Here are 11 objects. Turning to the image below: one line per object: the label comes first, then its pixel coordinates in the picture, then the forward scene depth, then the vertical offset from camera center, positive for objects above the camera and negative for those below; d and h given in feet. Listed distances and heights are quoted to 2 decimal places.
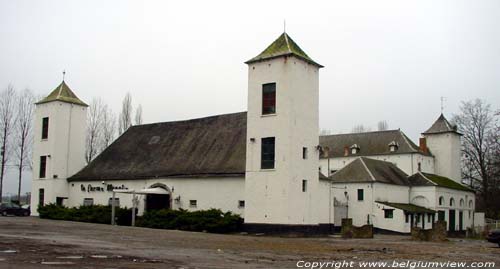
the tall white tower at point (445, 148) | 212.02 +18.62
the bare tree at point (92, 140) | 226.79 +19.83
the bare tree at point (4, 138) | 200.64 +17.54
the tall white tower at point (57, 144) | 162.50 +13.16
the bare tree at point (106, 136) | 227.81 +21.56
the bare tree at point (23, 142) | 204.85 +16.72
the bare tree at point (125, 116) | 226.17 +29.45
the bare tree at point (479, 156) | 193.84 +15.52
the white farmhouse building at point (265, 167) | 118.42 +7.15
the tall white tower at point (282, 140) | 116.16 +11.39
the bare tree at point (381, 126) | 365.01 +44.61
